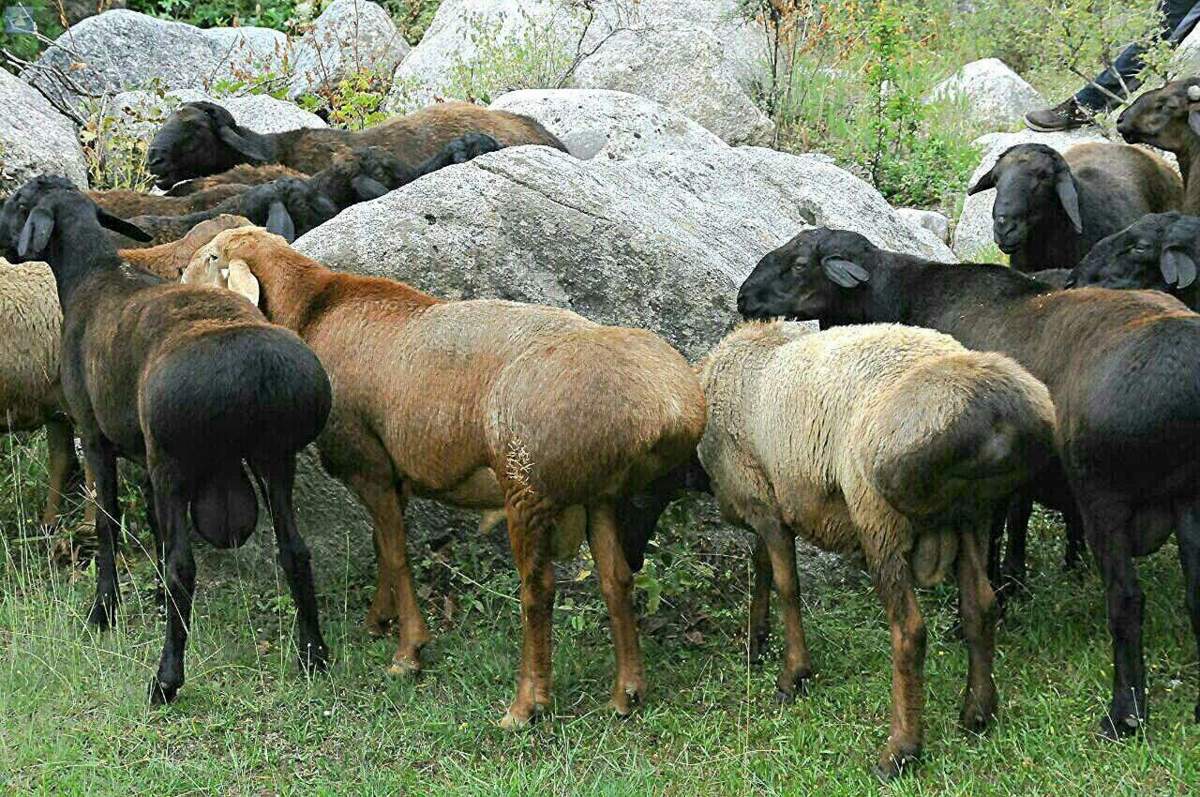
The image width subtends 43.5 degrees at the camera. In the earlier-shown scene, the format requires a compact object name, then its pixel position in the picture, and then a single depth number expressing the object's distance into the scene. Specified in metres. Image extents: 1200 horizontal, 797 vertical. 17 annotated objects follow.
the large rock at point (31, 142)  10.84
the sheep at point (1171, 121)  10.23
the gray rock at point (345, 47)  15.92
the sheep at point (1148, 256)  7.51
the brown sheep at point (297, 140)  12.31
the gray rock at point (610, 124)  11.97
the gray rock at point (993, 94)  16.88
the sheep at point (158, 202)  10.23
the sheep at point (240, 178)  11.12
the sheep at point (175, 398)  6.28
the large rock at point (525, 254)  7.78
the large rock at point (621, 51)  15.14
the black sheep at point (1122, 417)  5.91
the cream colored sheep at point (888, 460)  5.55
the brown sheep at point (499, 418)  6.11
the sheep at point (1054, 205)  9.26
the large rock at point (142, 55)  14.69
